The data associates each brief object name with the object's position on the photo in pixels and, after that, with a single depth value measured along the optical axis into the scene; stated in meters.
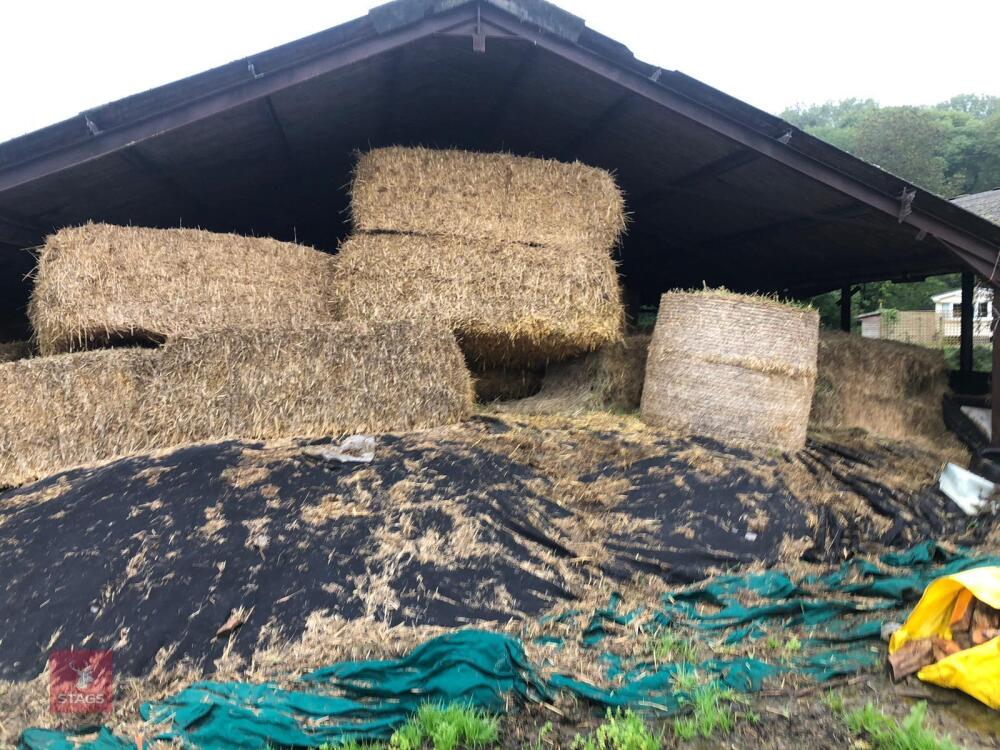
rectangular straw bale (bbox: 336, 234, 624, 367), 6.67
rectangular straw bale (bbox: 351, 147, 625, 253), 6.86
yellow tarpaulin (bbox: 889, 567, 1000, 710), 2.89
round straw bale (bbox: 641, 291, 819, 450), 6.25
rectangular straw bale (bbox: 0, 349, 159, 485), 5.34
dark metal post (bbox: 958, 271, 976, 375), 9.55
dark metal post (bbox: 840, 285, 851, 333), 12.02
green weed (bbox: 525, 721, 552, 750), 2.78
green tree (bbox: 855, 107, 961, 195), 43.34
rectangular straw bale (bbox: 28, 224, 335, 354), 6.00
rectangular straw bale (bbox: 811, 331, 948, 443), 7.96
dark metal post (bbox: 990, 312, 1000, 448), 7.05
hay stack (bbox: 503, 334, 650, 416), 7.24
